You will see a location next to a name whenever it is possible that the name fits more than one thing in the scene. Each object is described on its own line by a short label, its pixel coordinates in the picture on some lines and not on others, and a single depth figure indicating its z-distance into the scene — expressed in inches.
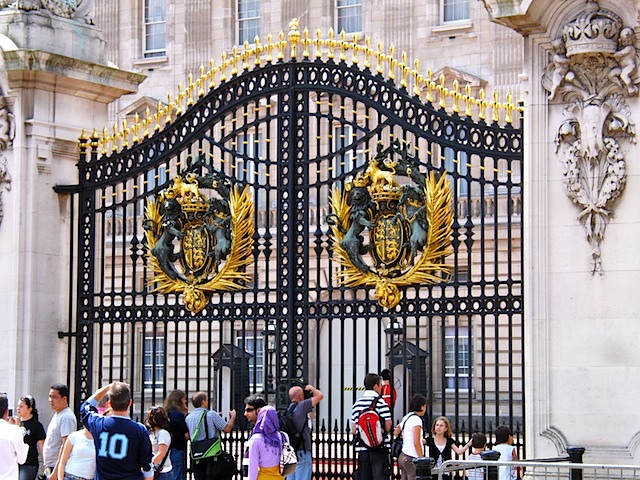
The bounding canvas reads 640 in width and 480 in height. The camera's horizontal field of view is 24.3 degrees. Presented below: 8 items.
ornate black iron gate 574.9
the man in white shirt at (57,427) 546.3
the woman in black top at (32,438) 578.6
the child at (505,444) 527.5
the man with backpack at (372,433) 561.9
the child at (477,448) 521.3
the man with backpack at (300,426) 583.2
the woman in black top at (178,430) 586.9
